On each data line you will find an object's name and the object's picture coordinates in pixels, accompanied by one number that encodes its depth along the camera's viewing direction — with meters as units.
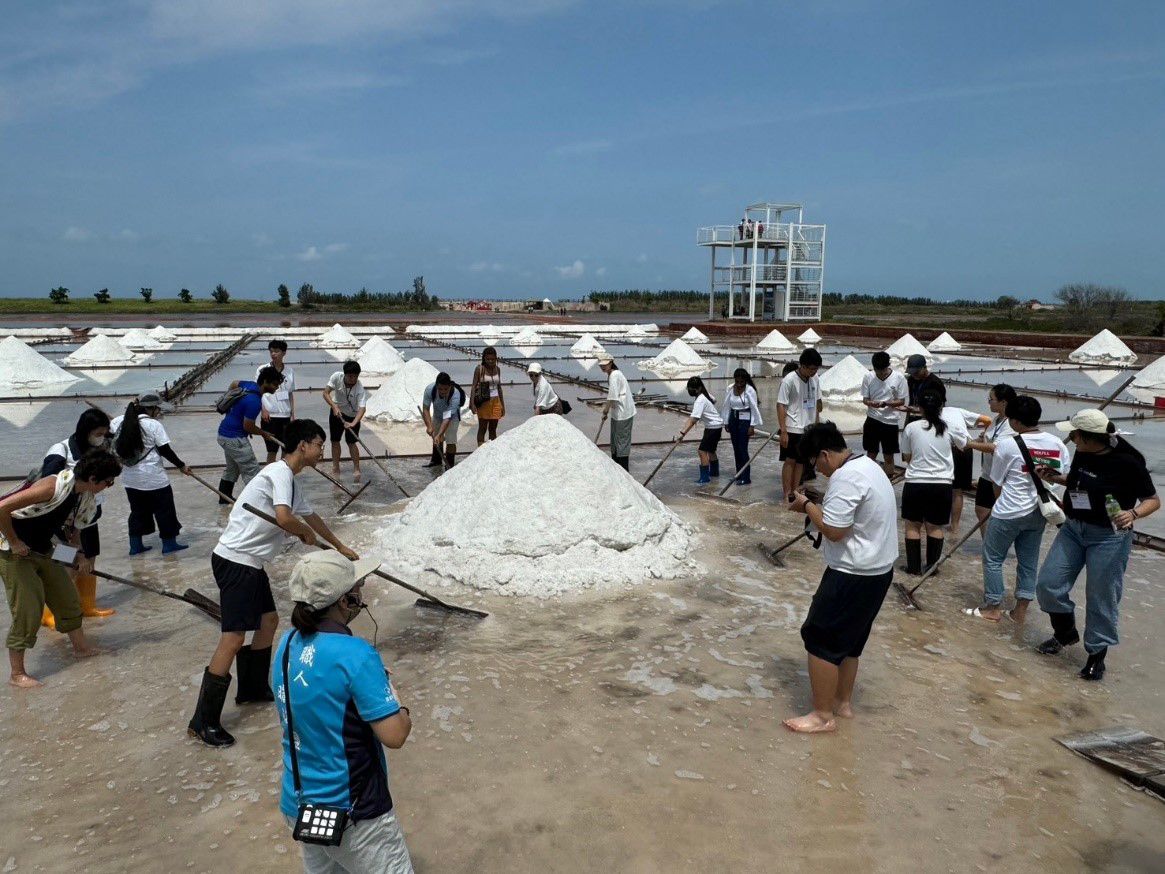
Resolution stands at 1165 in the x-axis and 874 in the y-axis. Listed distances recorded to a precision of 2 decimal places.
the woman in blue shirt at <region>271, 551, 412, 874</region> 1.64
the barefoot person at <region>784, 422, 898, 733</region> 2.83
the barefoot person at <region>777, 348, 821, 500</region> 6.15
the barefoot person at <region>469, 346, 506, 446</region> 7.42
